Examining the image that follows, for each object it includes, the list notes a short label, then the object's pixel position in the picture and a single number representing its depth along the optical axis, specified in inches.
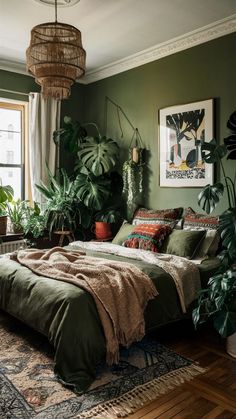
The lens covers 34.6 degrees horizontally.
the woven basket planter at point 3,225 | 182.5
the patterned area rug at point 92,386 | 84.4
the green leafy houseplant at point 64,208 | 186.5
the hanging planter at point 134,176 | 181.5
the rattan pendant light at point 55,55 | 113.0
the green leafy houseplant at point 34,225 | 183.5
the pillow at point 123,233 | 160.2
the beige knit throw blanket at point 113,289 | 100.3
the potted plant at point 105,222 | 182.0
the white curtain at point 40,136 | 195.8
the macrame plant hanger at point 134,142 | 181.4
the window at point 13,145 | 197.2
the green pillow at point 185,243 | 136.3
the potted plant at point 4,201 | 178.7
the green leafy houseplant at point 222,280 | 103.4
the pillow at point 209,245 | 138.7
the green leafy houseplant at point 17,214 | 189.5
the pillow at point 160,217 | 156.0
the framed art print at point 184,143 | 155.7
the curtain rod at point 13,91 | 189.1
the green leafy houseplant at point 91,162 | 185.3
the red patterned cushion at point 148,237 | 144.5
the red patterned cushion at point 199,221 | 143.2
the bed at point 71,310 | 93.9
